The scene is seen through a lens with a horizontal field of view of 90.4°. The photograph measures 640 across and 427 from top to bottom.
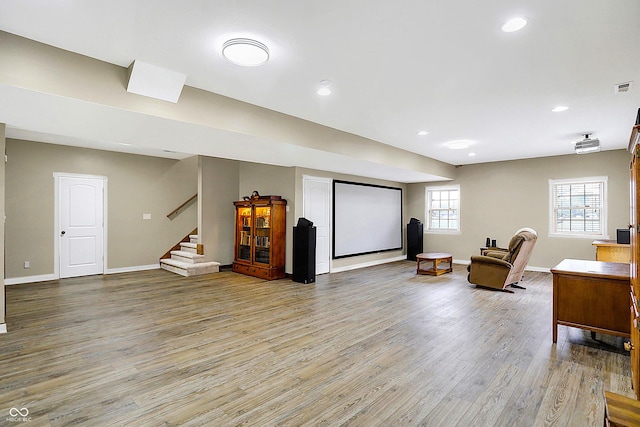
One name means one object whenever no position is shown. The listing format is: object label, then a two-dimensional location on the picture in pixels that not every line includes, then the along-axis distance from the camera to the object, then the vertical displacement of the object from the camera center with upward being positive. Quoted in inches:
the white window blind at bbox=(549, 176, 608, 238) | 267.0 +7.1
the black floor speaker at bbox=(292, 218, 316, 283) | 245.1 -30.4
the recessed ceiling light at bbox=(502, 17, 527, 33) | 86.7 +53.3
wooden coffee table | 277.7 -41.9
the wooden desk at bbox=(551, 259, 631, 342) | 116.6 -32.2
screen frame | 291.1 -9.2
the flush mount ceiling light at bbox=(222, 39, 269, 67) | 96.6 +50.9
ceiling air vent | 129.0 +53.1
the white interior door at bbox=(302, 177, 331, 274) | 270.5 +1.7
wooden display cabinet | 261.3 -20.8
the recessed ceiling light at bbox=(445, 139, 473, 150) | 226.5 +51.5
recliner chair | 211.9 -35.5
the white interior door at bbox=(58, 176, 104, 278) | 255.1 -10.6
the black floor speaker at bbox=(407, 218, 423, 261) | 359.6 -26.9
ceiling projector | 199.9 +44.8
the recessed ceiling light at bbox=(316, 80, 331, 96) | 127.1 +52.5
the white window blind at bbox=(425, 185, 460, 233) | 348.8 +6.2
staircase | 274.0 -44.5
